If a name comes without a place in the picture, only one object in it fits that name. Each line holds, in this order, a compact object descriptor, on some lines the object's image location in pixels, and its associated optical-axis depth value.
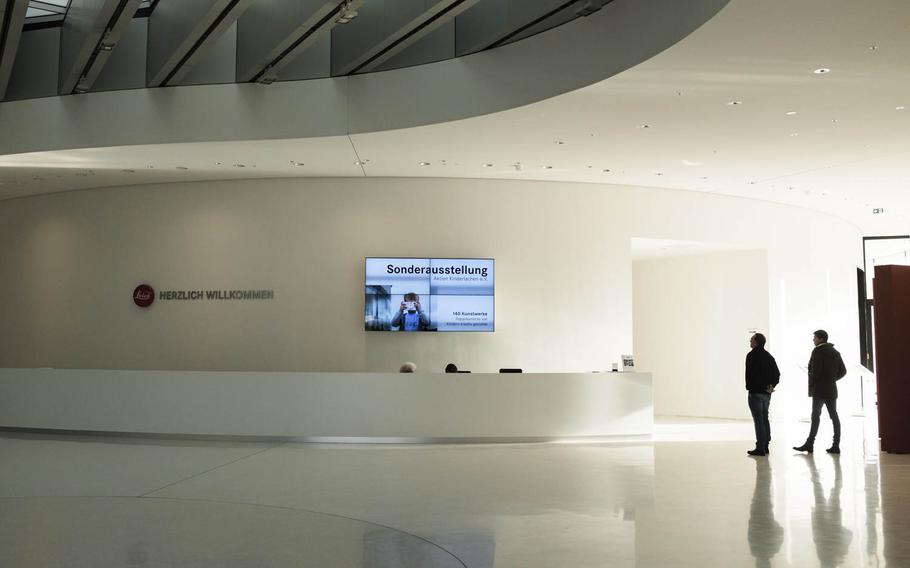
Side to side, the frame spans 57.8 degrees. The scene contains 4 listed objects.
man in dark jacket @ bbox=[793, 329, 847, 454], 9.80
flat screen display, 13.29
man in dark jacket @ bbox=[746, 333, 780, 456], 9.96
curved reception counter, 11.30
